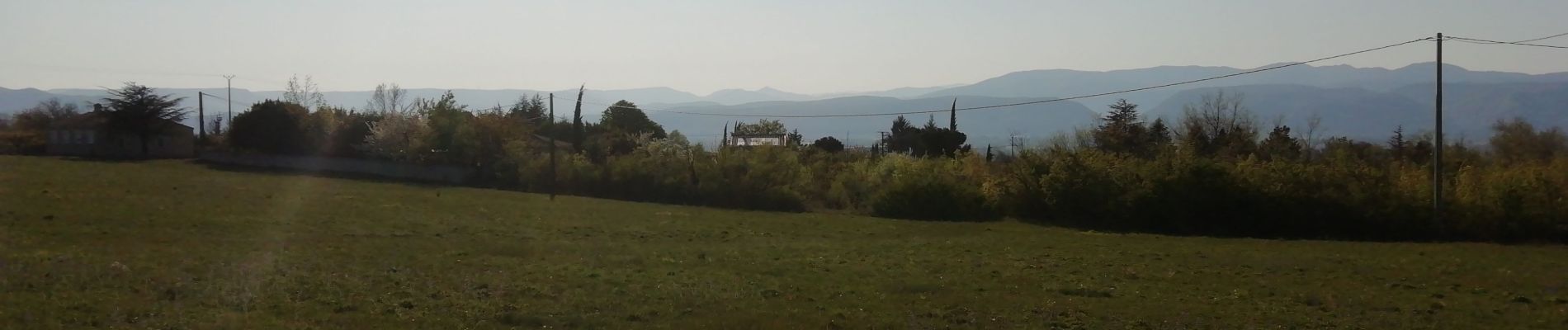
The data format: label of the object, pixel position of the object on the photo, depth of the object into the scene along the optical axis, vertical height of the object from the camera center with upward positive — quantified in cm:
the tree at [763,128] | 12938 +239
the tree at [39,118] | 8825 +289
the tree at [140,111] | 7875 +300
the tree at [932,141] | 9531 +41
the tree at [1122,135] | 6988 +64
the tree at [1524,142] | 5775 +0
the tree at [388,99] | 12855 +660
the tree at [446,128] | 6994 +140
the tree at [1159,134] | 7069 +74
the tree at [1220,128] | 6372 +115
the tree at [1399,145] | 6333 -17
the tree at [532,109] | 11624 +475
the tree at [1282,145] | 5993 -11
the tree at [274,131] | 7706 +136
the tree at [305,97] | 11685 +612
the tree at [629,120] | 10938 +305
